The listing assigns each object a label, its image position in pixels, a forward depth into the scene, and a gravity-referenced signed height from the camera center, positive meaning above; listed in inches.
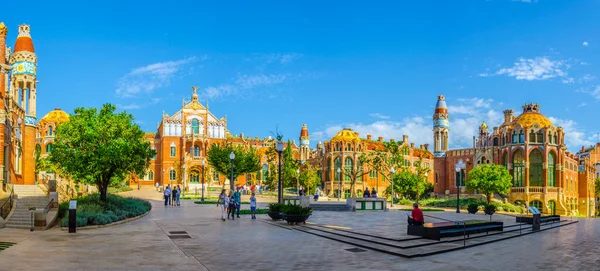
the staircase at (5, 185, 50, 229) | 970.4 -84.5
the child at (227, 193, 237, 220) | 1065.5 -84.8
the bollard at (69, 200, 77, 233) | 810.8 -84.1
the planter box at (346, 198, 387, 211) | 1452.8 -111.4
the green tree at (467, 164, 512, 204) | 2215.8 -61.5
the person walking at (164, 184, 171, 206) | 1550.7 -92.2
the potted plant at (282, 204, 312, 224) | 926.4 -88.3
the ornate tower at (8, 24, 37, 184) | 1577.3 +227.7
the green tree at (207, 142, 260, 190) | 2308.1 +14.0
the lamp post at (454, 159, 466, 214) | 1566.3 -2.4
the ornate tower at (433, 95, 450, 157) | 3120.1 +235.2
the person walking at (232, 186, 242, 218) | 1088.2 -75.8
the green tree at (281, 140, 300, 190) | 2714.1 -18.7
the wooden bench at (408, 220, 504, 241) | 700.0 -89.9
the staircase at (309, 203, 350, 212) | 1466.5 -122.1
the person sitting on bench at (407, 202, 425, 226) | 725.9 -72.7
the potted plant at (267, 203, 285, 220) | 986.3 -89.0
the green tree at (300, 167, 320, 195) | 2753.4 -82.8
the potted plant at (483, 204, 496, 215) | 1168.8 -98.2
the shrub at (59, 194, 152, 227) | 903.1 -94.8
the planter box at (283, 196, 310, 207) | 1312.7 -92.1
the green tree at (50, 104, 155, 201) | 1190.9 +41.2
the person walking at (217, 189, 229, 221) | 1048.2 -78.1
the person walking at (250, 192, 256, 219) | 1067.2 -83.7
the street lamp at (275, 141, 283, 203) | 1096.3 +37.2
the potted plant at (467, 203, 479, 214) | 1472.9 -121.7
